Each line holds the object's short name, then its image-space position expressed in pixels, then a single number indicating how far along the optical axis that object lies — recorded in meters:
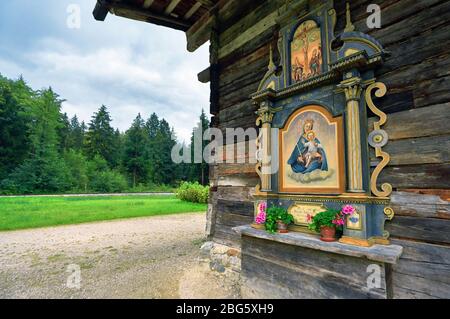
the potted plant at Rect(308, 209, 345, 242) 2.60
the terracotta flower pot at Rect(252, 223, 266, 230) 3.38
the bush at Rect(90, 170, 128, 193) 31.82
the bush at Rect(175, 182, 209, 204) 17.84
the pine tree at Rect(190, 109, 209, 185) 36.04
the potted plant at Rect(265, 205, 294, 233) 3.12
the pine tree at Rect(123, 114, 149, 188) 38.06
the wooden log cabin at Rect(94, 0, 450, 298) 2.11
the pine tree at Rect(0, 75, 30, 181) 27.44
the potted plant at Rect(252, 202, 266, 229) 3.33
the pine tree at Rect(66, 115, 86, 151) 47.79
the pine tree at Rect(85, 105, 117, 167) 42.22
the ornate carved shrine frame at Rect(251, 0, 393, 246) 2.48
